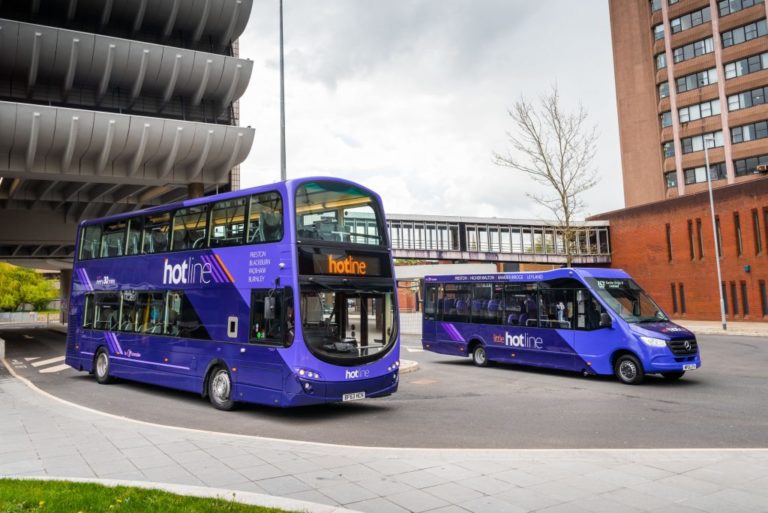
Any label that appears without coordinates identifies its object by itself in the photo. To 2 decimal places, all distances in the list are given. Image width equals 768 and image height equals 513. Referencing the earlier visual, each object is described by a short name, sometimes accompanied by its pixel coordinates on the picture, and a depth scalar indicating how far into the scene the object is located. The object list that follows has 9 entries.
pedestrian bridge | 51.70
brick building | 36.81
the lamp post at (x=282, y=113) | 17.86
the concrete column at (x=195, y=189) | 28.02
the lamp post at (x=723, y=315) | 31.36
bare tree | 30.11
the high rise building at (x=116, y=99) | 22.73
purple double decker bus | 9.96
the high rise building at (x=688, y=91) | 47.72
